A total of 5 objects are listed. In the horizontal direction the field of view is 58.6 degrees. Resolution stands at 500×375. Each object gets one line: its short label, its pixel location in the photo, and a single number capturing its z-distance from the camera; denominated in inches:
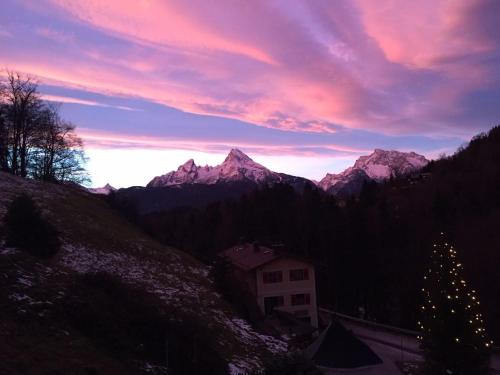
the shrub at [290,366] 547.8
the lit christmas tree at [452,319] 797.2
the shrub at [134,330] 565.0
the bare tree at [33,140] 2003.0
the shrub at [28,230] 773.3
